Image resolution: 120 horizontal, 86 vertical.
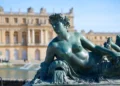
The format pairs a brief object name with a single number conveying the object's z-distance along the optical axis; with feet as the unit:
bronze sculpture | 14.32
